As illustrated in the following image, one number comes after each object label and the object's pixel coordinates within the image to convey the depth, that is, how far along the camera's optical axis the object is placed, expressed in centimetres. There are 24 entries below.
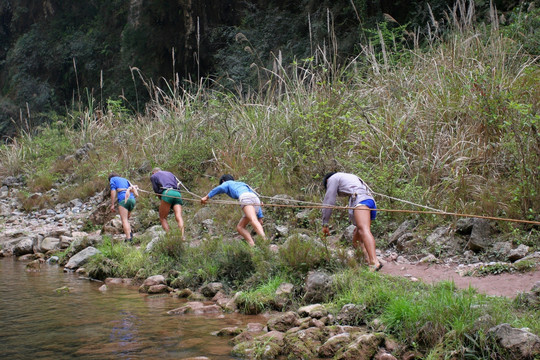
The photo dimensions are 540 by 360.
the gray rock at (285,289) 571
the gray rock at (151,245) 816
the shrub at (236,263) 659
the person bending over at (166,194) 922
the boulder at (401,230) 714
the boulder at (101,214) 1140
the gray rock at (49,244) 994
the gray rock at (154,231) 922
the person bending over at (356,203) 600
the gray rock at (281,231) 811
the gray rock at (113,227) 1053
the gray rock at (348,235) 731
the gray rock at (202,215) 984
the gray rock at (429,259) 636
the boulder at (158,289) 675
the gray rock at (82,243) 921
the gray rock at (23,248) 1014
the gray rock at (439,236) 665
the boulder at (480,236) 629
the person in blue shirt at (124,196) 962
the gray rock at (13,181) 1639
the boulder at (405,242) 683
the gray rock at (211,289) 641
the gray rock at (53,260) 921
